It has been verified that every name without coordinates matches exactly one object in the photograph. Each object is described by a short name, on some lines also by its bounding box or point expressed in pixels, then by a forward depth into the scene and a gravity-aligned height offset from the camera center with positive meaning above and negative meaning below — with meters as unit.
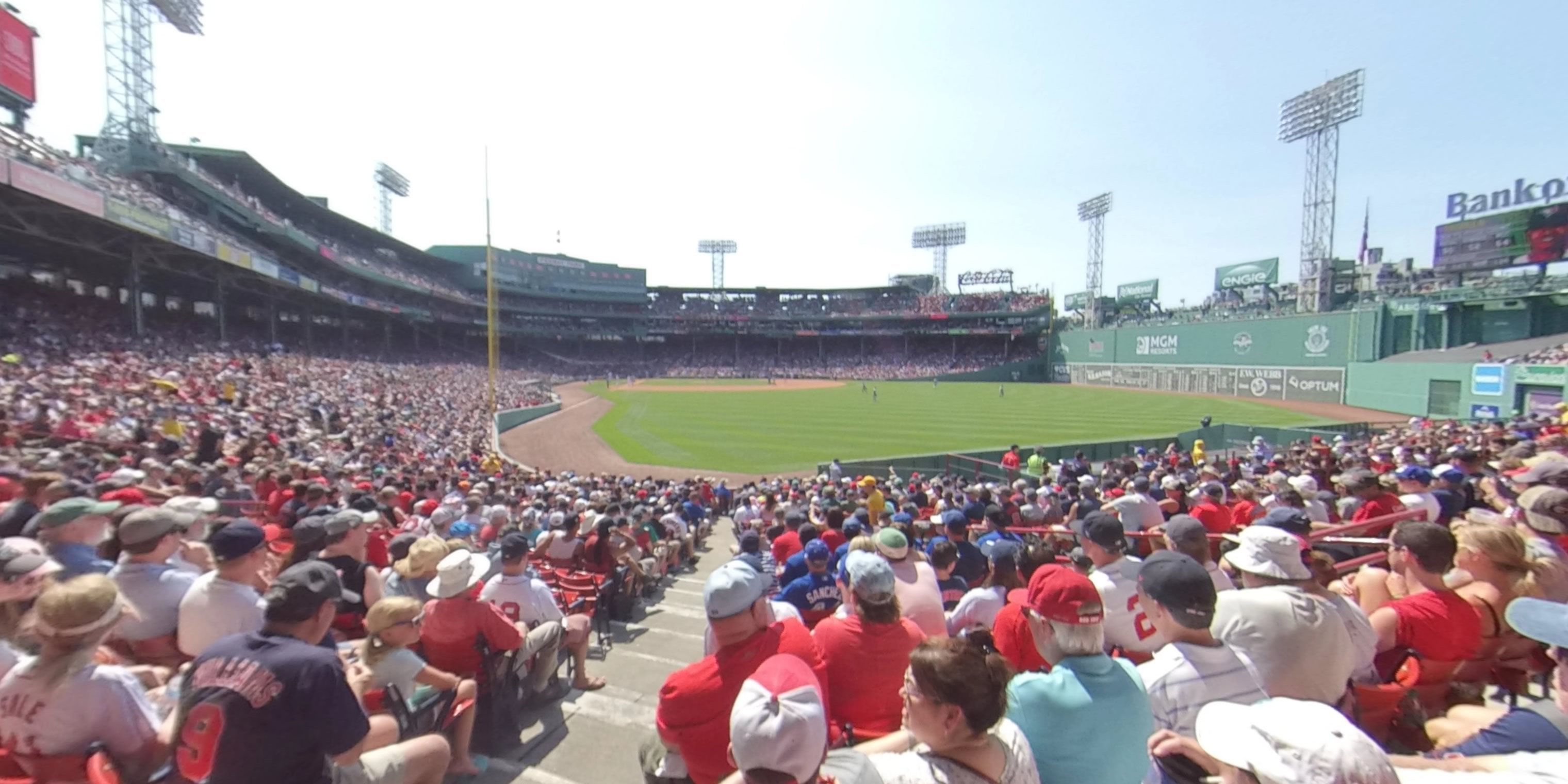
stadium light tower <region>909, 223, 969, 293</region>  98.50 +17.96
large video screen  38.31 +7.69
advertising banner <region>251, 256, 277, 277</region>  33.38 +4.15
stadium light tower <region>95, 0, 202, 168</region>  32.53 +12.63
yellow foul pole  25.20 +2.07
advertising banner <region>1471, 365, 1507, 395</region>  30.25 -0.70
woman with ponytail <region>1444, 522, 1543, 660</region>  3.34 -1.11
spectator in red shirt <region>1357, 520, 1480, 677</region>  3.28 -1.28
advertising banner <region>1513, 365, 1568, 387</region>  26.48 -0.38
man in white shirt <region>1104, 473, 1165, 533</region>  7.02 -1.67
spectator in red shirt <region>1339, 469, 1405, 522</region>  6.84 -1.46
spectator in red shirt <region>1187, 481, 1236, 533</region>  7.22 -1.73
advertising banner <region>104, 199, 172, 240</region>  23.08 +4.61
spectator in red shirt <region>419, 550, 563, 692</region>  4.09 -1.73
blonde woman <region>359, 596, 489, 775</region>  3.35 -1.58
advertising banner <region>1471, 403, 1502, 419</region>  29.84 -2.13
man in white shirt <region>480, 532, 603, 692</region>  4.96 -1.91
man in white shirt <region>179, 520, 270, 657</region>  3.49 -1.37
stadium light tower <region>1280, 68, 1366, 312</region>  51.53 +19.43
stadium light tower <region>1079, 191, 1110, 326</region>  77.88 +16.65
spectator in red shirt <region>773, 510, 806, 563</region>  6.84 -2.02
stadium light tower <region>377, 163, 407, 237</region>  74.50 +18.55
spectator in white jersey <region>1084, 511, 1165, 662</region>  4.07 -1.46
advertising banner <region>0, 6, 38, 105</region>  25.52 +11.29
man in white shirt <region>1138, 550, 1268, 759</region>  2.55 -1.19
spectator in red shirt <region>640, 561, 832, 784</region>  2.73 -1.39
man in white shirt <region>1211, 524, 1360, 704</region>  2.76 -1.19
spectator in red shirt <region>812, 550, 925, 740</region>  3.06 -1.41
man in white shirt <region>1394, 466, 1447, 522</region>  6.66 -1.49
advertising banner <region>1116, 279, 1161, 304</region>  75.31 +7.87
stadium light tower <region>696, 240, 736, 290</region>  108.44 +17.46
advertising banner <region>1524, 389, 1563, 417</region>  26.09 -1.48
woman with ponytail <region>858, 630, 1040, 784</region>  1.91 -1.11
